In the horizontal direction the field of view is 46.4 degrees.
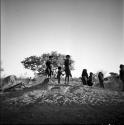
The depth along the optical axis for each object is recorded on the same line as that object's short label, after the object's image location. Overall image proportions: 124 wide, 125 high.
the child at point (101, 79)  18.17
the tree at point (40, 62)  43.84
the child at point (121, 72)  15.62
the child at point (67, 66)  16.28
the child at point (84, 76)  17.65
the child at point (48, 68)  17.81
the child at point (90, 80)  17.59
